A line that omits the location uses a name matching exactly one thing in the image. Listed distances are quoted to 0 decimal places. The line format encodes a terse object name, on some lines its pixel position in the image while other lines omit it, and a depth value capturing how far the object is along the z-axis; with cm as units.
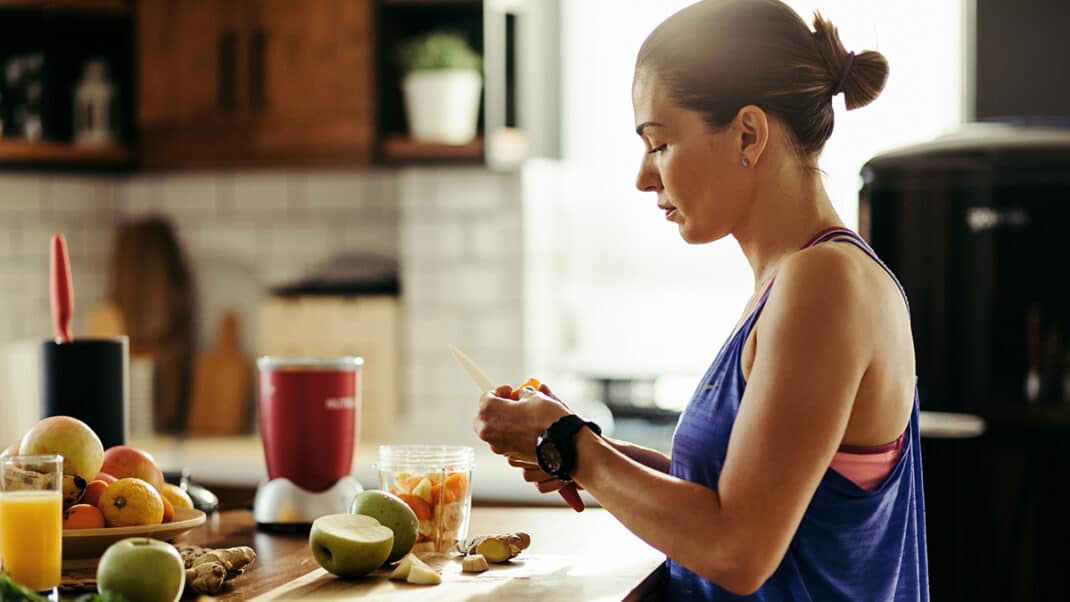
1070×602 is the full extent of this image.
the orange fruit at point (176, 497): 179
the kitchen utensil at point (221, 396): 424
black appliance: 274
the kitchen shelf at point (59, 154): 389
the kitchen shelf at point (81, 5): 396
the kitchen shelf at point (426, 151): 379
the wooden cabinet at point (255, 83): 389
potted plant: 379
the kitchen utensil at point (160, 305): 430
